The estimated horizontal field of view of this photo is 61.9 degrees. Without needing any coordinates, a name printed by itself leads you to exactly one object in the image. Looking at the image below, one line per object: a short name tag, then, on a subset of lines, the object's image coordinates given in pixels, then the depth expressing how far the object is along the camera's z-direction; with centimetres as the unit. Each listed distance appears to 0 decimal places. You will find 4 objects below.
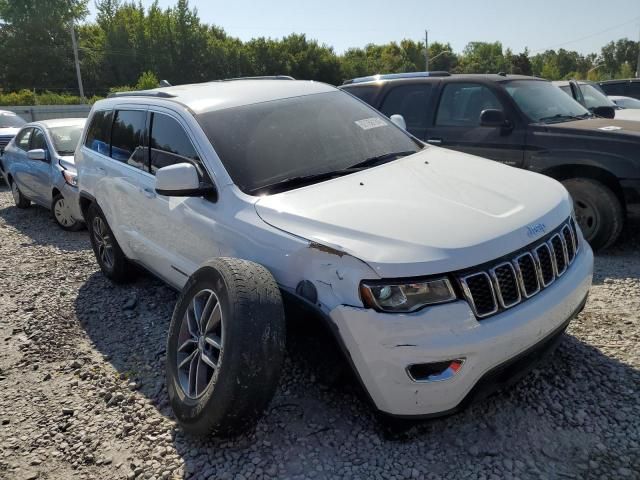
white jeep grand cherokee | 230
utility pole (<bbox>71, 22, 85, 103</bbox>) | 4284
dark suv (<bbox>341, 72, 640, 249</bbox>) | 500
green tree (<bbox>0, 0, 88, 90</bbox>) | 5772
